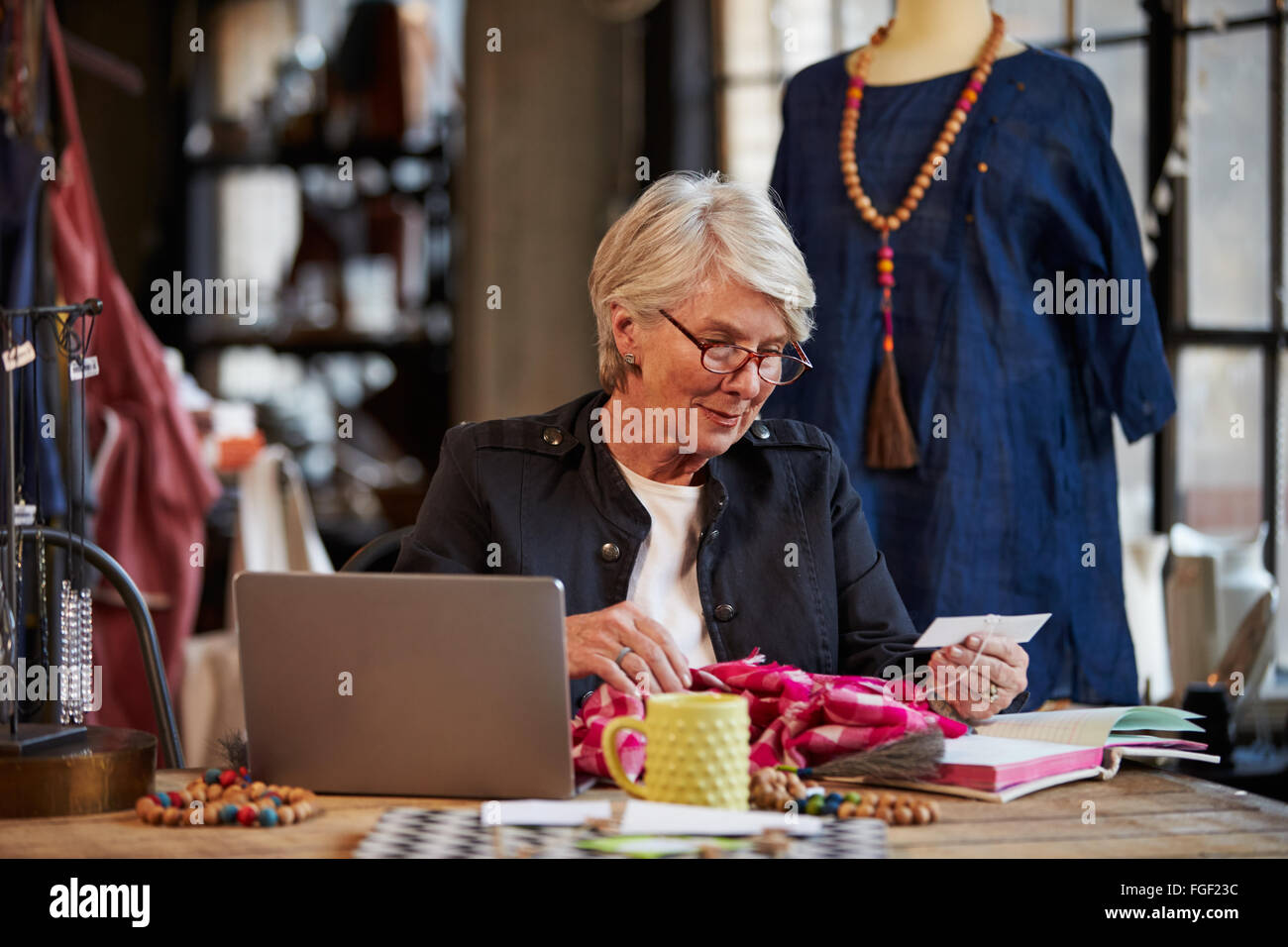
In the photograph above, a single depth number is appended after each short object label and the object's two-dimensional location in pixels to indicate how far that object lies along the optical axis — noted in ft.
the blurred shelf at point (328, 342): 17.80
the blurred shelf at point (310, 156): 17.88
